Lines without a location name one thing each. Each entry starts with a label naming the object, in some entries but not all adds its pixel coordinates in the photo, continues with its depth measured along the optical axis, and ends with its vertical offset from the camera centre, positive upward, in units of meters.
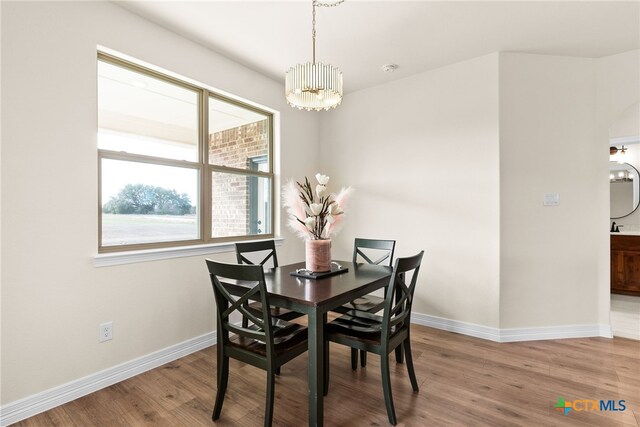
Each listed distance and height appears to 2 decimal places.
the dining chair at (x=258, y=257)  2.35 -0.44
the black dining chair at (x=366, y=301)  2.40 -0.73
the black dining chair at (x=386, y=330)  1.80 -0.75
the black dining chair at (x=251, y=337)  1.65 -0.73
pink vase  2.26 -0.31
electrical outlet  2.21 -0.84
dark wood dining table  1.62 -0.46
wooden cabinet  4.23 -0.74
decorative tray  2.17 -0.44
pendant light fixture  1.93 +0.78
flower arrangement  2.13 +0.00
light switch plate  3.05 +0.11
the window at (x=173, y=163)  2.37 +0.42
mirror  4.70 +0.32
